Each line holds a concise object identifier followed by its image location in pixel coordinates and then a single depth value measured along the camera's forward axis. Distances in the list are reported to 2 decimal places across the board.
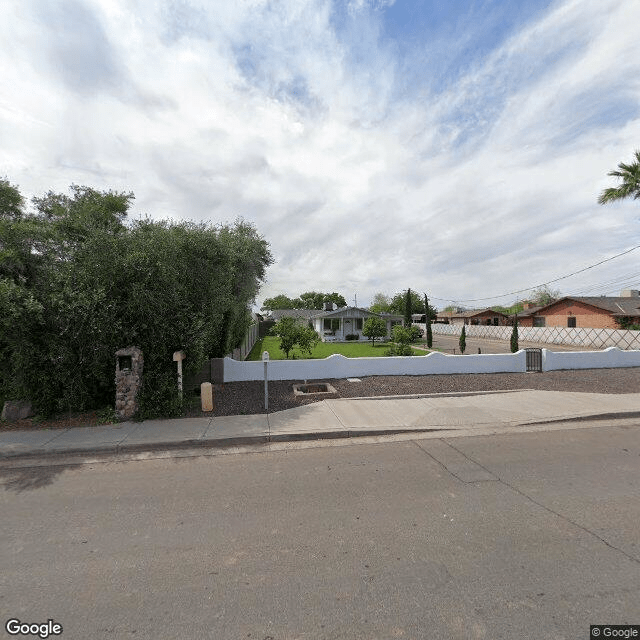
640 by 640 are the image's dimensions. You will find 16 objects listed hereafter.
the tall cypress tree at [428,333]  31.79
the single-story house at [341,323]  34.41
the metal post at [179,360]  8.01
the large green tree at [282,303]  99.44
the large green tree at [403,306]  70.31
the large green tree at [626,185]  17.30
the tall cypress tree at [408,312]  46.45
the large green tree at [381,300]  100.76
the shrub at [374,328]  26.83
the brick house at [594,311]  34.41
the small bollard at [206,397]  8.20
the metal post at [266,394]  8.45
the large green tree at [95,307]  7.40
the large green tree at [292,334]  14.55
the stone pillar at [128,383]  7.64
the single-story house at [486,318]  56.41
